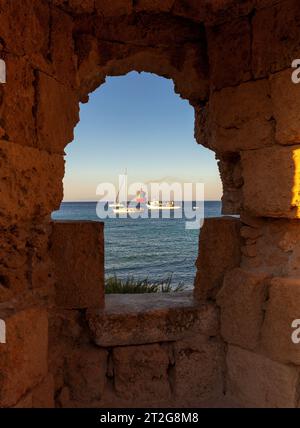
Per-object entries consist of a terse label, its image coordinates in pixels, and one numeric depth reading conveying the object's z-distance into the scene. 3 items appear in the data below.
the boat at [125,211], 55.89
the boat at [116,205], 58.08
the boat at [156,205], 65.94
